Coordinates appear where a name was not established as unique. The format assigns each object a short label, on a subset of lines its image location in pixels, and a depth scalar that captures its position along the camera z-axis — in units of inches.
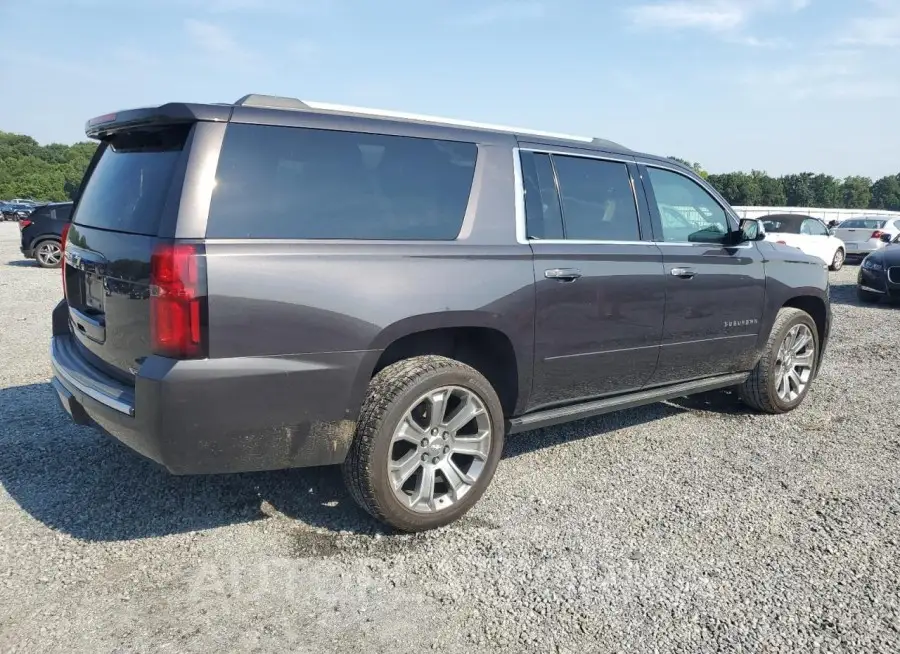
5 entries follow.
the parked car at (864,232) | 780.0
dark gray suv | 108.0
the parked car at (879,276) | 444.5
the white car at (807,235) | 624.7
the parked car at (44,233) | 562.3
